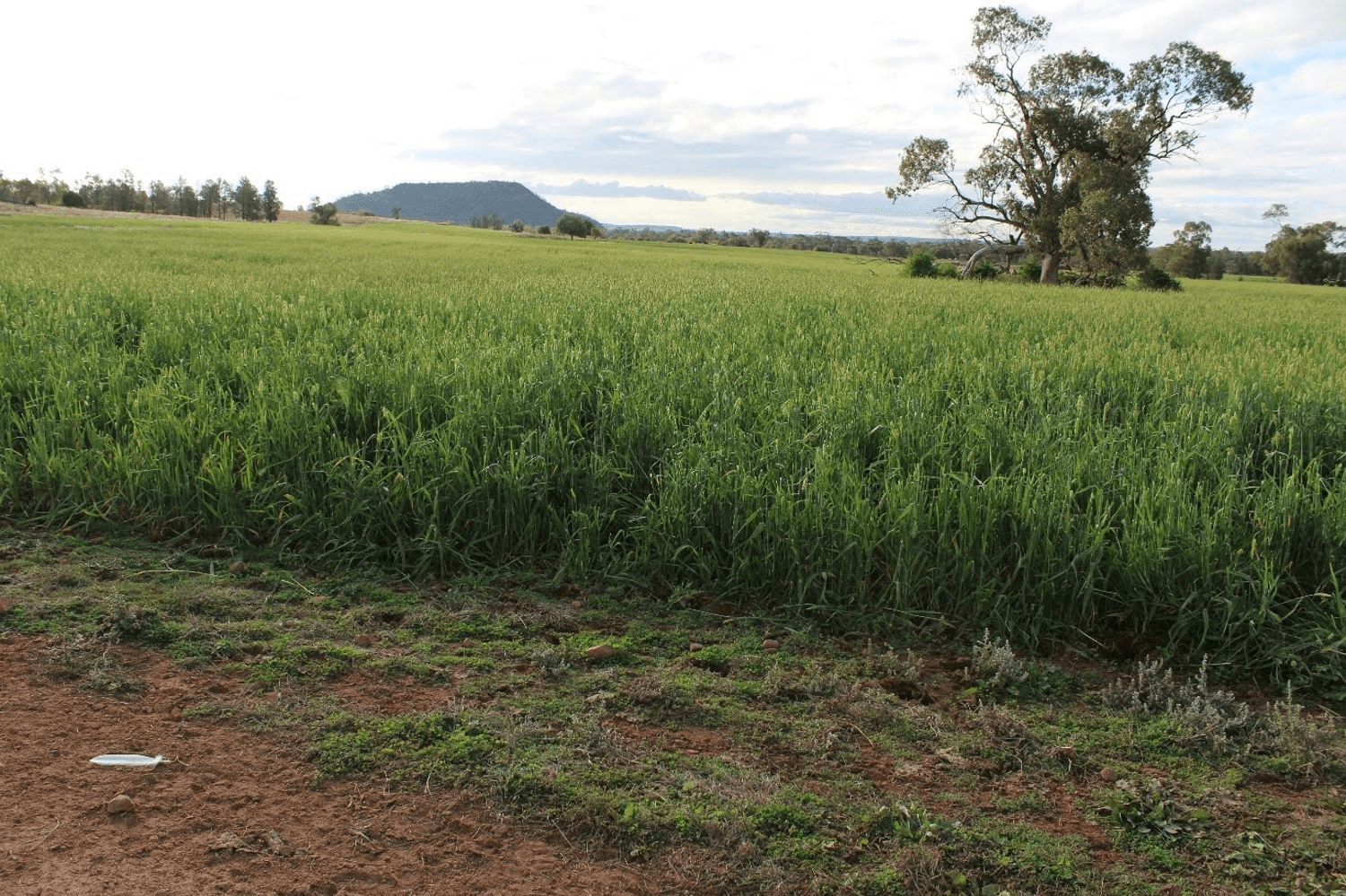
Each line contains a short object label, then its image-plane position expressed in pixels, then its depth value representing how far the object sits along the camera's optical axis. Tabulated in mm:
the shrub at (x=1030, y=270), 29719
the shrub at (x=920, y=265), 28141
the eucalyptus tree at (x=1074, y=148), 26312
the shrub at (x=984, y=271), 30703
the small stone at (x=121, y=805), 1992
